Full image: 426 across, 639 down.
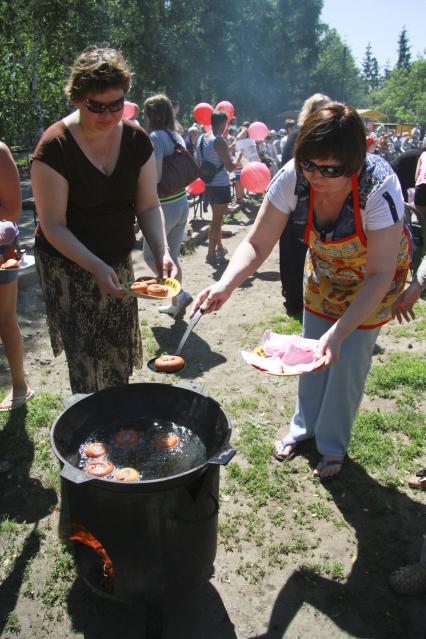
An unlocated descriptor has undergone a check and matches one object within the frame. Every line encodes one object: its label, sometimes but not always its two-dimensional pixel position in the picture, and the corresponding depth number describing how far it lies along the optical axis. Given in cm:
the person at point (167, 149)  457
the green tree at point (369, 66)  12788
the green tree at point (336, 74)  5756
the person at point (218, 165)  711
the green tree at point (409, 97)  5509
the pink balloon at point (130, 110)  727
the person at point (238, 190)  1192
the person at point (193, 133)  1231
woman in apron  200
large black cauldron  181
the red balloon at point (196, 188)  875
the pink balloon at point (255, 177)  844
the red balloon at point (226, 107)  1019
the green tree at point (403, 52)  10075
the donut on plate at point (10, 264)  289
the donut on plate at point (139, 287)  247
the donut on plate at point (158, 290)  250
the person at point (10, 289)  277
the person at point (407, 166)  499
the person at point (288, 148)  536
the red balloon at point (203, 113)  891
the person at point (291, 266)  525
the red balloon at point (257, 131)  1255
